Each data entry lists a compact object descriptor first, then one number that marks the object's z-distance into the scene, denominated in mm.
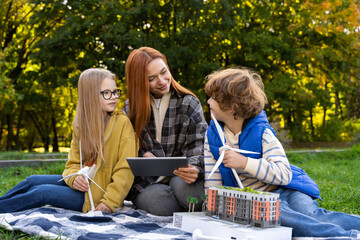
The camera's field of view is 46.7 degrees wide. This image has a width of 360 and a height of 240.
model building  2387
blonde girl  3275
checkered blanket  2531
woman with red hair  3326
